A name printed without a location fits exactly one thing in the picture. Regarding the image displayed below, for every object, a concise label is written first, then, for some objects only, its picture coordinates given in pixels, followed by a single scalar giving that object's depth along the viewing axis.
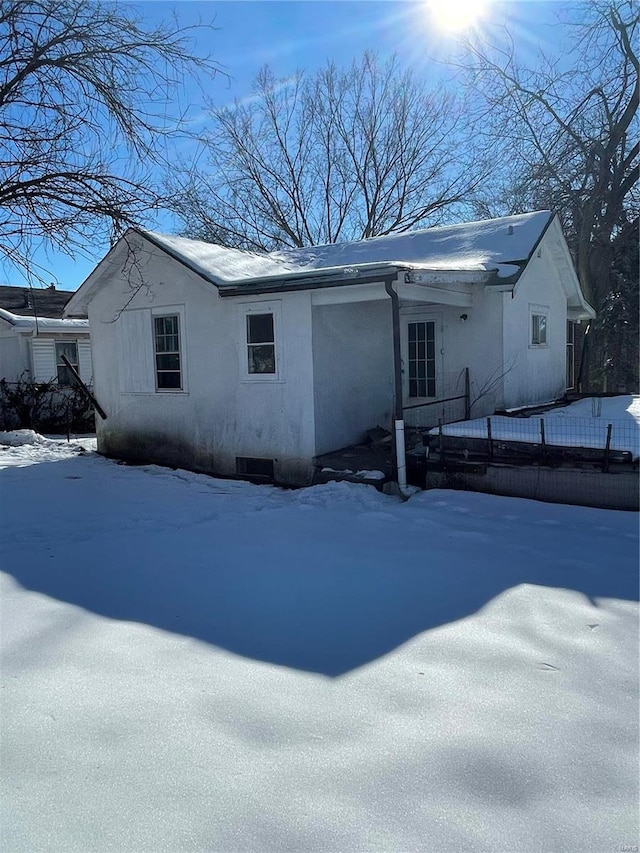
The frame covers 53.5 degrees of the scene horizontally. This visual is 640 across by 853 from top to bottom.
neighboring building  18.68
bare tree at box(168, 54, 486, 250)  26.94
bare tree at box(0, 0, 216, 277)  9.20
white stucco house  9.40
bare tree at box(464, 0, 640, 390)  20.72
